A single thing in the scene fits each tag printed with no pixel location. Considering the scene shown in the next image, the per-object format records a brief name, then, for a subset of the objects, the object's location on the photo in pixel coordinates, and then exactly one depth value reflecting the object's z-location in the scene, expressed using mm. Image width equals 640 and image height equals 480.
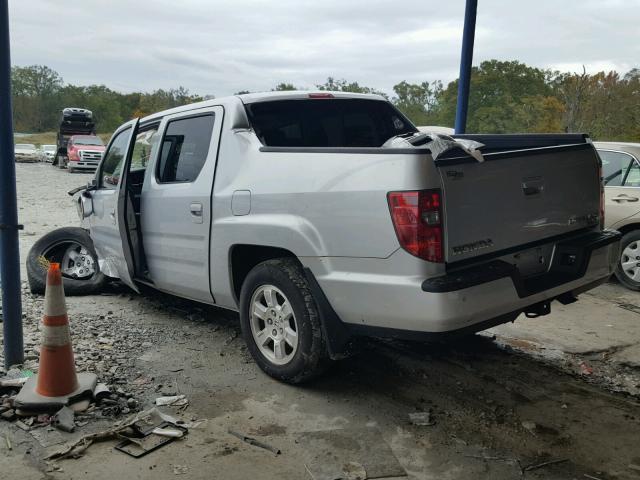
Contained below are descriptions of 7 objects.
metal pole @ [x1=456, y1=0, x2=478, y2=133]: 7125
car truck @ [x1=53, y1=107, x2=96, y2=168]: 30656
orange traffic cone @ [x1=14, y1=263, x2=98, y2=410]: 3590
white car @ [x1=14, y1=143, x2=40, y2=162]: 34281
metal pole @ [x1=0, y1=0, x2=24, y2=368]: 3801
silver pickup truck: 3127
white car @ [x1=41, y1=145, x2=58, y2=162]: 36031
